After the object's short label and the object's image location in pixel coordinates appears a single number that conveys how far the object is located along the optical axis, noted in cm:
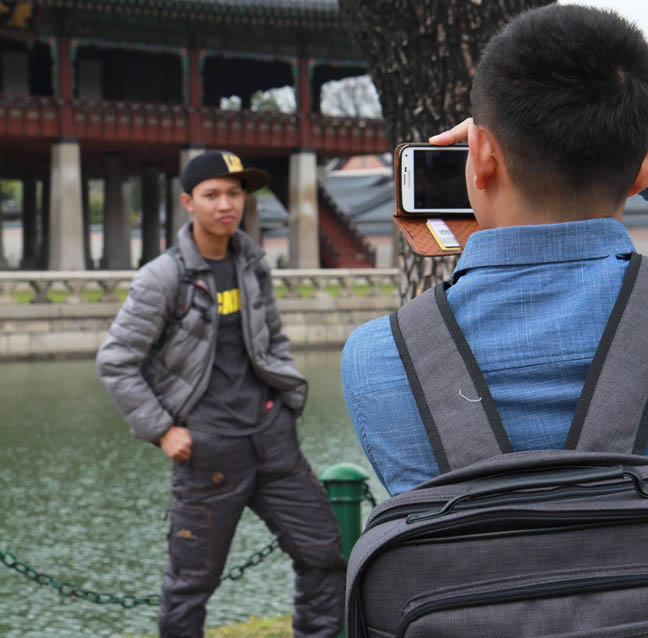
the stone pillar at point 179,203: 2144
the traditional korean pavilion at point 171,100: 2017
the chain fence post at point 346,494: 354
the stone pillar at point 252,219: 2453
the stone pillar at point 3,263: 2488
